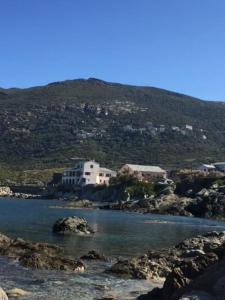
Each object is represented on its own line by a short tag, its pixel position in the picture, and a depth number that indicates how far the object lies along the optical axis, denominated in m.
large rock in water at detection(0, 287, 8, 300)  15.37
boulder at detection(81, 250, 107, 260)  36.12
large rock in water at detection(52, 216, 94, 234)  59.12
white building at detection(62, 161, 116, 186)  198.38
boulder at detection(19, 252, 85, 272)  30.59
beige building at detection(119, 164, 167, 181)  179.12
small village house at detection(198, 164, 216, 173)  194.88
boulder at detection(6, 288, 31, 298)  21.86
